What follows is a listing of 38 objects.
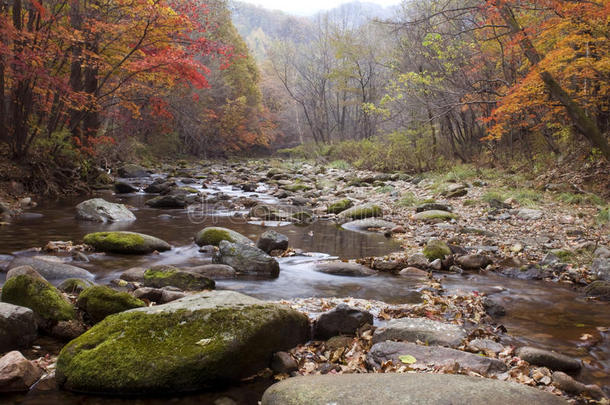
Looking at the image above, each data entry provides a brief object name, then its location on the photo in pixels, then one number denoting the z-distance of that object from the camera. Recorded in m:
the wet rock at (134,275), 4.95
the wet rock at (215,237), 7.06
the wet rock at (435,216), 9.16
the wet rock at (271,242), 6.69
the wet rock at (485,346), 3.27
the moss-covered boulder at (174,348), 2.70
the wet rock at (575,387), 2.73
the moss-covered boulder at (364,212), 10.08
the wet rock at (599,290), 4.68
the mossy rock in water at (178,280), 4.64
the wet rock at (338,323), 3.62
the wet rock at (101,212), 8.97
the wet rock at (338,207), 10.95
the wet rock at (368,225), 9.02
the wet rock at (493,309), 4.26
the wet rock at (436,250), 6.09
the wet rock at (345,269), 5.67
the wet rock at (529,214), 8.43
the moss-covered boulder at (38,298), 3.43
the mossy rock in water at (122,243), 6.35
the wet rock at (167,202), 11.34
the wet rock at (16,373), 2.62
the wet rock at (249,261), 5.58
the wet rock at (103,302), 3.52
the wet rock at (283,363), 3.05
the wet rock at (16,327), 3.05
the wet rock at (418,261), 5.90
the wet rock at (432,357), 2.89
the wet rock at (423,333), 3.34
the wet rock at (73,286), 4.21
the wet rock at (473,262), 5.90
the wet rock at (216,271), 5.37
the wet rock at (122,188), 14.02
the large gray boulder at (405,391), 2.22
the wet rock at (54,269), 4.85
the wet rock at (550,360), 3.04
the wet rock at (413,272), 5.59
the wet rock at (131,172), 18.83
